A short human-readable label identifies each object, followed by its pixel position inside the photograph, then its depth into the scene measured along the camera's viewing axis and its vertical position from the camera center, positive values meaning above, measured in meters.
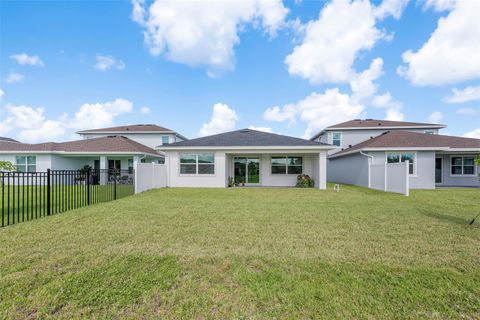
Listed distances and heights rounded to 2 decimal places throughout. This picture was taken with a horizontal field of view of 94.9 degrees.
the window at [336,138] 23.33 +2.10
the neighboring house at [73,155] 18.50 +0.43
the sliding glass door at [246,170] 16.84 -0.90
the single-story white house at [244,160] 14.63 -0.14
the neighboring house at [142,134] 26.03 +3.06
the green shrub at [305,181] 15.32 -1.64
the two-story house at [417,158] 15.29 -0.09
